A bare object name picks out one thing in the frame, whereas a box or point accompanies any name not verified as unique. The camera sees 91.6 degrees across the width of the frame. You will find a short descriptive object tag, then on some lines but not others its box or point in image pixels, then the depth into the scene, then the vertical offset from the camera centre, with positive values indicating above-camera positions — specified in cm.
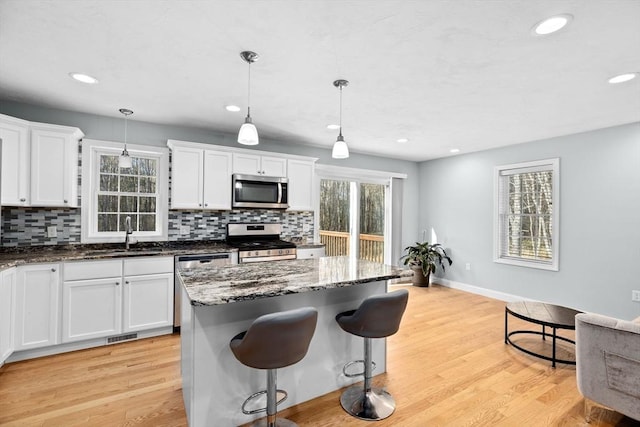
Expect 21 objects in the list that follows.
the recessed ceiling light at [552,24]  175 +113
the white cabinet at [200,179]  381 +46
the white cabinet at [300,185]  463 +47
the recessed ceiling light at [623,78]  246 +114
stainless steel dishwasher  344 -53
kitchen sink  315 -39
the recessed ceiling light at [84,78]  256 +115
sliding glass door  540 -3
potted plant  559 -79
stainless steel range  393 -38
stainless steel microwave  414 +33
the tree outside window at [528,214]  440 +6
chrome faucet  362 -19
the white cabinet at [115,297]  300 -84
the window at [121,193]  358 +26
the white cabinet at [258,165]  418 +71
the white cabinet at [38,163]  286 +50
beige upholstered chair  188 -92
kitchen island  183 -70
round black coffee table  281 -94
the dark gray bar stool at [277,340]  157 -65
